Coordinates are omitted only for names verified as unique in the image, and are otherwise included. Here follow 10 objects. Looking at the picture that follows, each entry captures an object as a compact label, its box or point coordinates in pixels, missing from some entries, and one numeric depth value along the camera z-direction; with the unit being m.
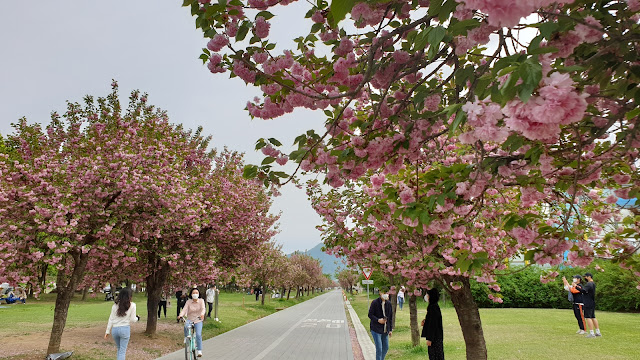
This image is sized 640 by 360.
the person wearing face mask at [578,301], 12.22
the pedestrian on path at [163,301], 22.44
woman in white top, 7.64
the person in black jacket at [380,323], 8.66
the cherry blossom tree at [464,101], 1.79
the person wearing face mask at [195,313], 9.91
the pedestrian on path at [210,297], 22.34
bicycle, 9.52
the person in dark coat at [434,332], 7.54
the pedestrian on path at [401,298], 30.18
